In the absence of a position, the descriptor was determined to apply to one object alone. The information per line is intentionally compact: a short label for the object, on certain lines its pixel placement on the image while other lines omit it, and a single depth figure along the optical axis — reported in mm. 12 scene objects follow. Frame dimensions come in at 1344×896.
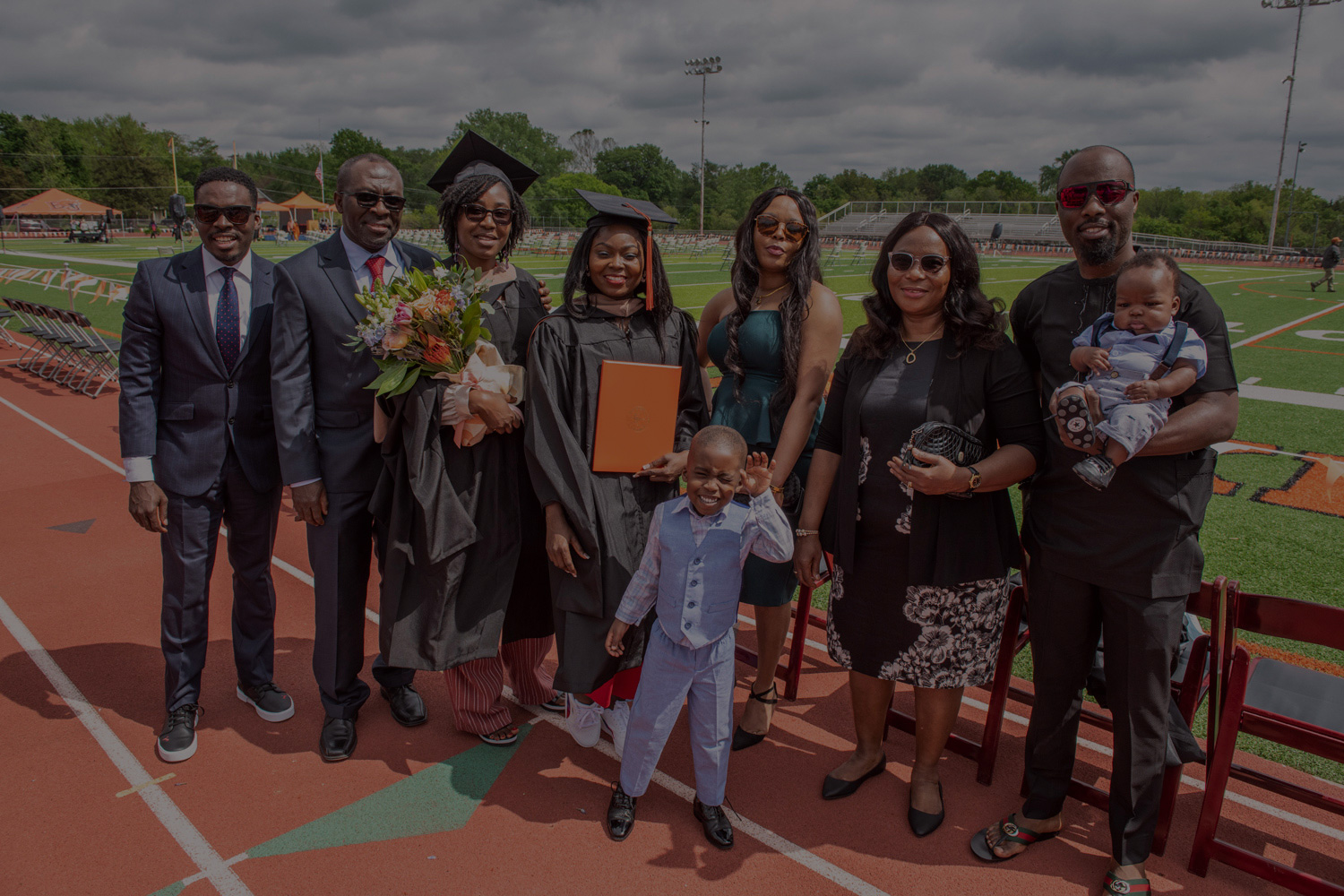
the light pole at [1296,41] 47500
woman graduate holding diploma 3145
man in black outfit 2564
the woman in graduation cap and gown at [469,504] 3268
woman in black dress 2824
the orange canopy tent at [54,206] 51812
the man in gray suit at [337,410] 3359
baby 2369
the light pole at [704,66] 54219
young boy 2822
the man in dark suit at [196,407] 3467
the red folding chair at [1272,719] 2682
